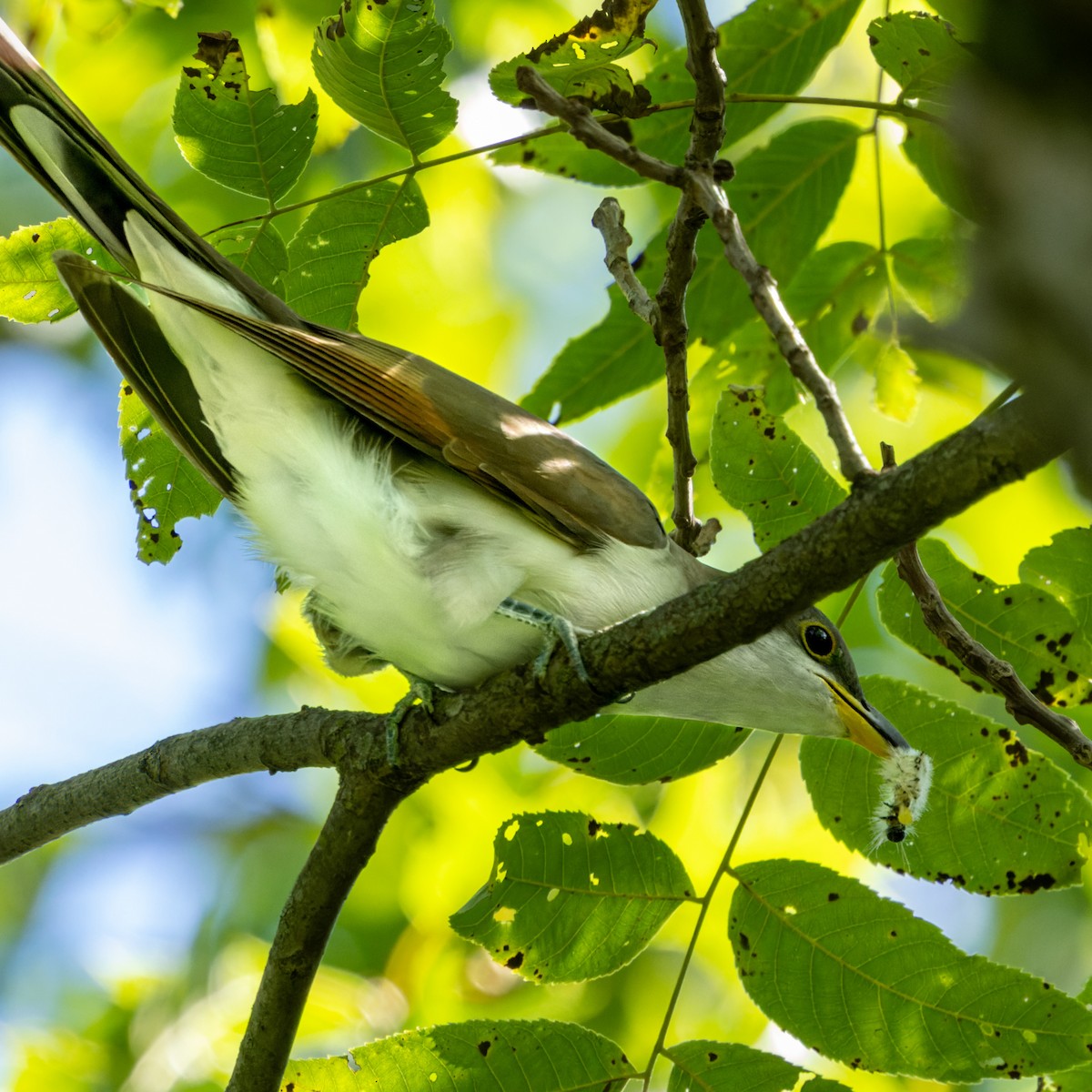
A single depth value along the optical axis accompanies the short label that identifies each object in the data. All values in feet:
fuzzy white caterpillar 18.95
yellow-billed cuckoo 20.40
